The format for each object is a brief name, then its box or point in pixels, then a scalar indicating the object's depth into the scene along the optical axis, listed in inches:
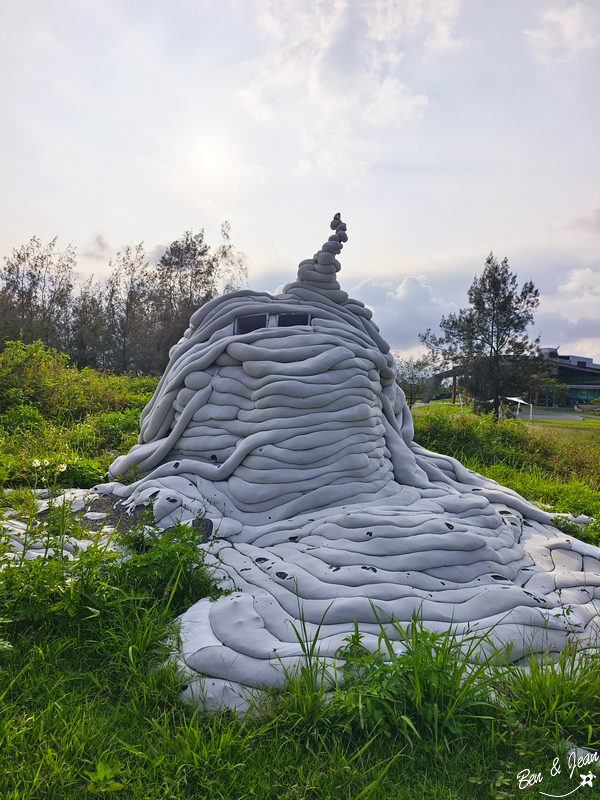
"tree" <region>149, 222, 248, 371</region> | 775.1
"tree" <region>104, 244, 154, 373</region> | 775.1
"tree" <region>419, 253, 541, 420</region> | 713.6
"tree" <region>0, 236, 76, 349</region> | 738.8
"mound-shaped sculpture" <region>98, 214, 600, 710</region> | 100.0
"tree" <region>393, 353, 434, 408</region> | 565.9
